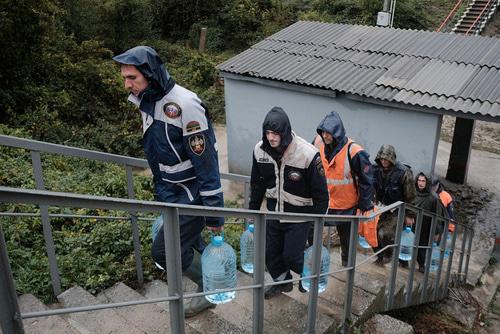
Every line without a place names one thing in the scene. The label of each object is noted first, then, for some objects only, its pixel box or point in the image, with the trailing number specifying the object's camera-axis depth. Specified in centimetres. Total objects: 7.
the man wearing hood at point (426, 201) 529
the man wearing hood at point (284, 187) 334
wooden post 1872
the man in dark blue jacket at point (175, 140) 283
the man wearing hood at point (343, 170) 405
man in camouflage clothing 493
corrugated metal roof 752
